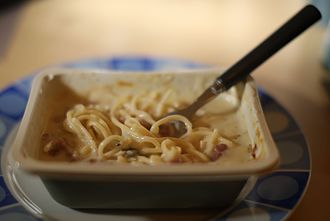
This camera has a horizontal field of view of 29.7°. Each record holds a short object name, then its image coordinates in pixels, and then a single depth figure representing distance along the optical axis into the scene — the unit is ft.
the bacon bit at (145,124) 1.68
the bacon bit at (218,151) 1.58
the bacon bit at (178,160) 1.52
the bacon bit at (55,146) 1.57
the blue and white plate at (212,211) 1.50
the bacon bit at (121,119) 1.71
